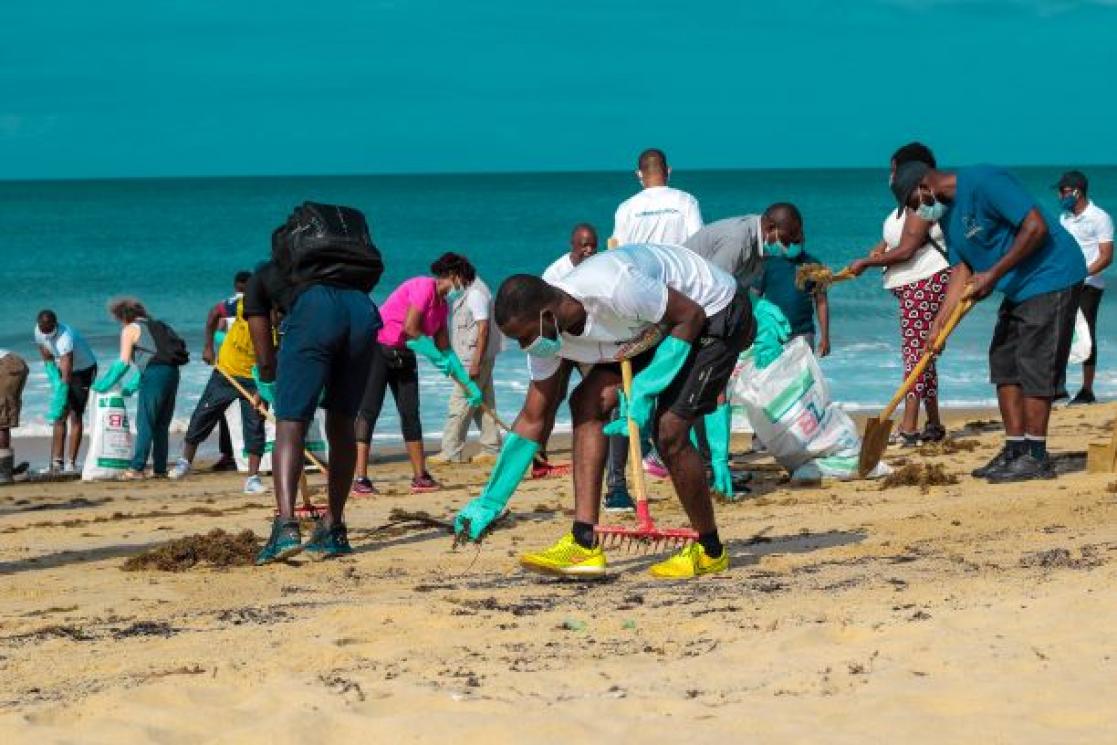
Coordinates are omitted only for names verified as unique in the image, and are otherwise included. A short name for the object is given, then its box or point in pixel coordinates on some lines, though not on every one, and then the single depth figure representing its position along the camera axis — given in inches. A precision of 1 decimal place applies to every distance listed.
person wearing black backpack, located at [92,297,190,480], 1013.2
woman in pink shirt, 834.2
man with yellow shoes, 485.7
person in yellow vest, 887.7
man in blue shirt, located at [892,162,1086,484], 671.8
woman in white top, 802.8
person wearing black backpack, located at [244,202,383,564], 573.0
